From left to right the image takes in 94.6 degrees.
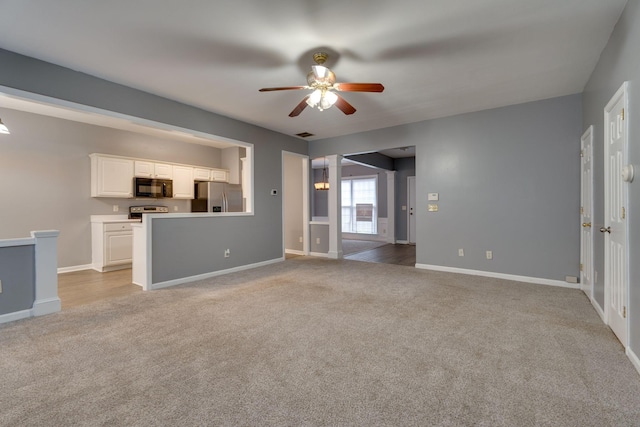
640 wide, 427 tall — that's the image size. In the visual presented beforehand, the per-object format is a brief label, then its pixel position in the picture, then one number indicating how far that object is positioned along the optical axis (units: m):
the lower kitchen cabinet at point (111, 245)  5.22
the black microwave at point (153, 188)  5.76
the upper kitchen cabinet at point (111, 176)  5.39
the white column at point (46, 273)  3.01
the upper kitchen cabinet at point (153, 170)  5.81
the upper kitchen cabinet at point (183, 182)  6.42
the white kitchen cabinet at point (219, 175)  7.11
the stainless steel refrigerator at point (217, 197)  6.51
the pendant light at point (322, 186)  8.45
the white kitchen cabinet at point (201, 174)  6.74
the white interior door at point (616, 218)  2.23
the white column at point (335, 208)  6.40
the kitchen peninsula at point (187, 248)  4.02
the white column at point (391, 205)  9.03
